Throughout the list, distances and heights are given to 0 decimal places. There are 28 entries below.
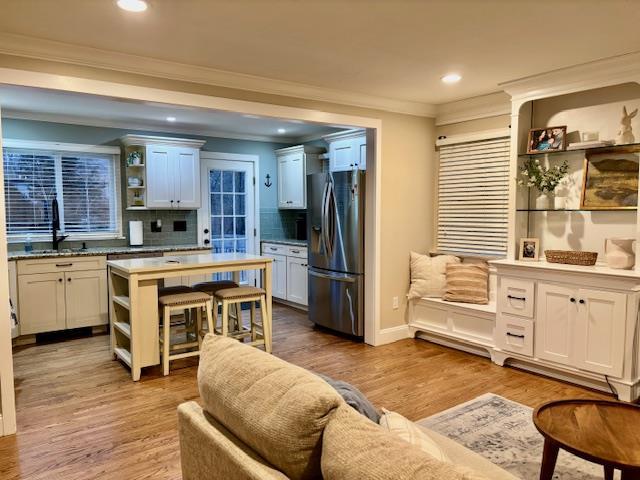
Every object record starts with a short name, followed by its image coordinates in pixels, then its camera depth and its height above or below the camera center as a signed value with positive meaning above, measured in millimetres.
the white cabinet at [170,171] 5656 +453
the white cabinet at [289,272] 6066 -878
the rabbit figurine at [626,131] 3514 +564
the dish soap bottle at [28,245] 5150 -411
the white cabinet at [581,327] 3307 -903
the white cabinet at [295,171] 6402 +505
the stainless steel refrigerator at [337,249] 4781 -451
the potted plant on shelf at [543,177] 3887 +243
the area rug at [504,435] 2457 -1380
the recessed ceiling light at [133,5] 2367 +1042
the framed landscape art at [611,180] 3529 +204
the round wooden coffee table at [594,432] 1743 -923
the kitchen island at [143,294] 3717 -730
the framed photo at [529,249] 3955 -361
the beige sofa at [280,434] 1064 -579
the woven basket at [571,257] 3602 -400
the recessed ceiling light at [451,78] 3735 +1050
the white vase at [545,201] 4059 +47
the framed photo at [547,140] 3848 +560
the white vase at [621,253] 3412 -346
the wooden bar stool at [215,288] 4258 -751
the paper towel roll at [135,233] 5699 -311
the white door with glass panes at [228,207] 6441 +2
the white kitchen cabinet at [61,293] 4742 -902
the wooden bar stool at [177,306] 3790 -810
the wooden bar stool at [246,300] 4061 -883
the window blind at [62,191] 5195 +192
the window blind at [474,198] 4457 +91
